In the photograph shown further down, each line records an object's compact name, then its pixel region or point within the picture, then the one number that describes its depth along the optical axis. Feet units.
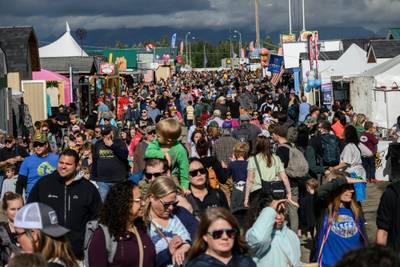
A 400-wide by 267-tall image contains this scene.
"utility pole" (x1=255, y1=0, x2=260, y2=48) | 191.31
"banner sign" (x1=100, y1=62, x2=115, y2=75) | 131.13
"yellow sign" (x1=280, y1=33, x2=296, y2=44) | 198.39
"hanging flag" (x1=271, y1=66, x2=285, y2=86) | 146.20
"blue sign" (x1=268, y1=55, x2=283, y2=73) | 146.03
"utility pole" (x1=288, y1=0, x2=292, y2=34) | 204.77
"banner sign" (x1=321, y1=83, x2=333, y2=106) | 99.96
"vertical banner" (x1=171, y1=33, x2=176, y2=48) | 383.86
